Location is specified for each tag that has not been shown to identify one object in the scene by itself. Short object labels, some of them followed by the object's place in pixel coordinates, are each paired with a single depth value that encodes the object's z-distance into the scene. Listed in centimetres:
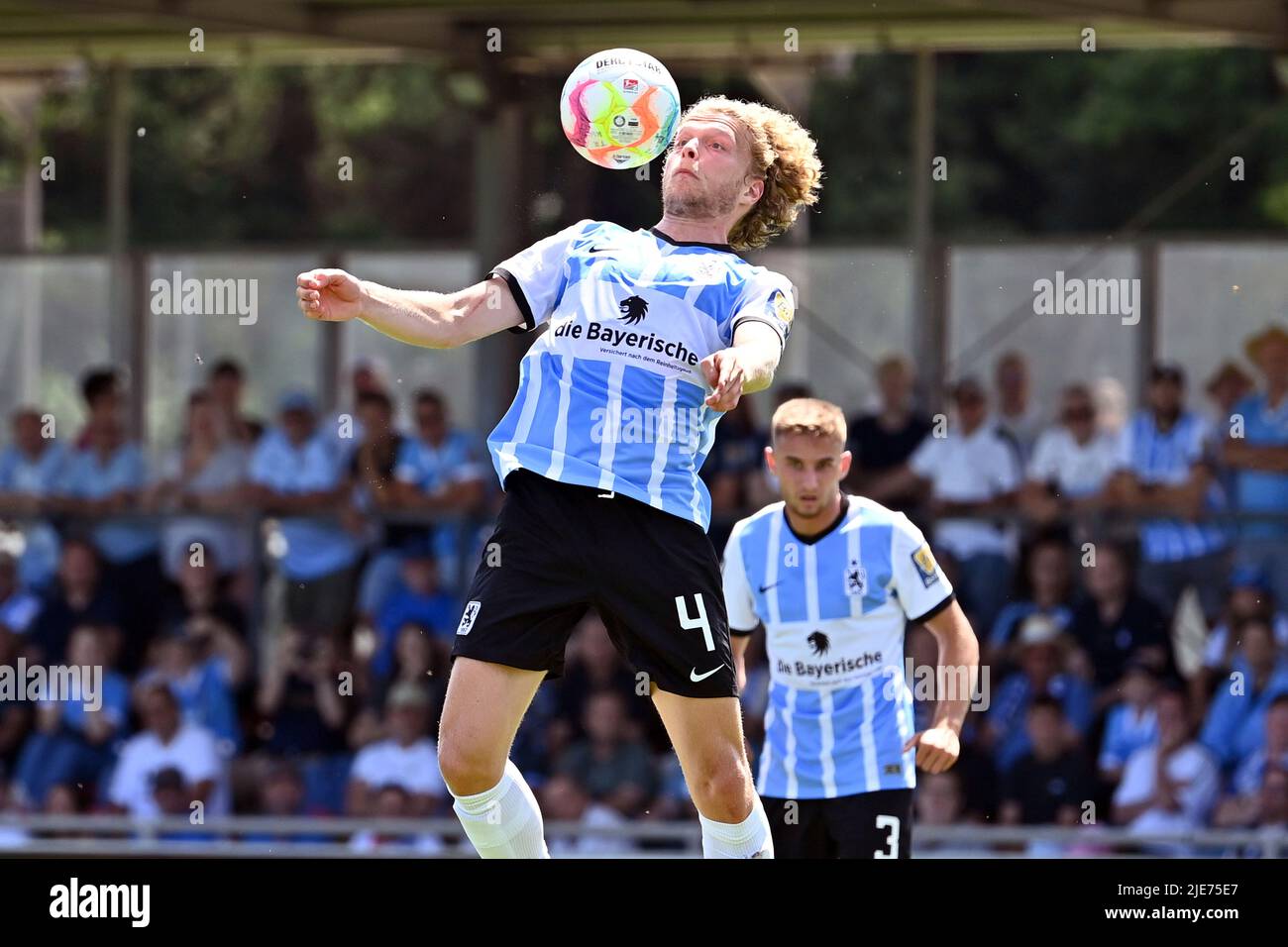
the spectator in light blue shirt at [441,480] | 1049
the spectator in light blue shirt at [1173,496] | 991
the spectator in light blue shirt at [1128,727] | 939
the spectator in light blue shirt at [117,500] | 1091
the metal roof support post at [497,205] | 1094
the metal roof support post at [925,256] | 1113
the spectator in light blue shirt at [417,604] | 1026
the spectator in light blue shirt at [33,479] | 1120
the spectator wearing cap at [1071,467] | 1006
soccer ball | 549
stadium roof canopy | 1014
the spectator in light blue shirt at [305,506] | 1076
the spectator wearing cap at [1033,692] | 940
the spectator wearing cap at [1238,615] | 952
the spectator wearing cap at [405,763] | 986
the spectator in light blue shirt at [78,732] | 1059
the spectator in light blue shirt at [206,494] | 1096
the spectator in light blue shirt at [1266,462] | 977
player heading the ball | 491
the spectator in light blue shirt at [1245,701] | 933
